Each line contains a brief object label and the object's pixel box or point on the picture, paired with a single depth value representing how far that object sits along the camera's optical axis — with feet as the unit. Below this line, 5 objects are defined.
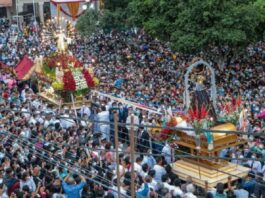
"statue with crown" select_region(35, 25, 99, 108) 58.44
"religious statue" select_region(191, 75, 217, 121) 42.70
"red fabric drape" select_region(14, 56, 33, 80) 66.95
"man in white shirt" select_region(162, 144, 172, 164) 41.71
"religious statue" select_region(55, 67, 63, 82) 58.94
